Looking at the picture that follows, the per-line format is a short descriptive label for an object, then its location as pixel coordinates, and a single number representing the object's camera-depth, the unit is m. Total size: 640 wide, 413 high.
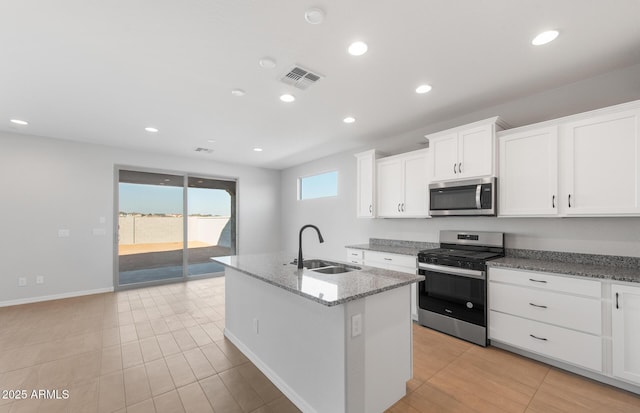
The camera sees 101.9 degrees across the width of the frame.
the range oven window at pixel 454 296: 2.74
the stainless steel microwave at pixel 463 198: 2.85
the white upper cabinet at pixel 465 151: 2.86
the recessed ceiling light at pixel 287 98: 2.88
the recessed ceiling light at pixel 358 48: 2.01
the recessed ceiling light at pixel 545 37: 1.90
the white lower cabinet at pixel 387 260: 3.38
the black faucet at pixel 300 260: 2.27
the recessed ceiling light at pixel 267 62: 2.21
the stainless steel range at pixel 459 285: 2.74
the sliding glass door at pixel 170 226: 5.18
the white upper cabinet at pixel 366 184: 4.23
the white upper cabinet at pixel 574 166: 2.13
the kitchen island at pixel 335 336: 1.60
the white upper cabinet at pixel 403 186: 3.63
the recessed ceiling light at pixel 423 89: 2.69
